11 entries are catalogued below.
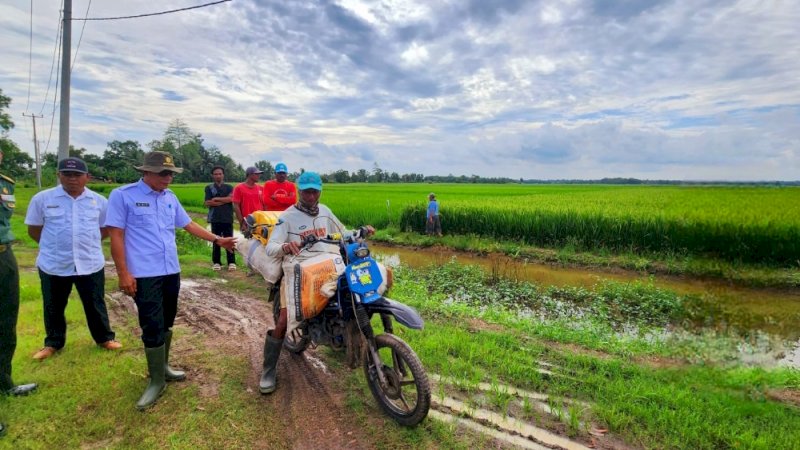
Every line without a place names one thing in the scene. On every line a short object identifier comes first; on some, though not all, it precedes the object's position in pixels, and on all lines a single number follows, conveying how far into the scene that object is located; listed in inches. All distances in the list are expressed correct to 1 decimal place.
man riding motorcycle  128.2
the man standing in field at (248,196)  280.5
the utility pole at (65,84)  293.3
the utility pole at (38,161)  1326.3
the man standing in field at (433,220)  549.3
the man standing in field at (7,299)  125.4
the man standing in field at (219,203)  290.4
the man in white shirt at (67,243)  144.7
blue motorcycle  110.3
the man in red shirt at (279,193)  252.7
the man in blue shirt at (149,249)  122.4
